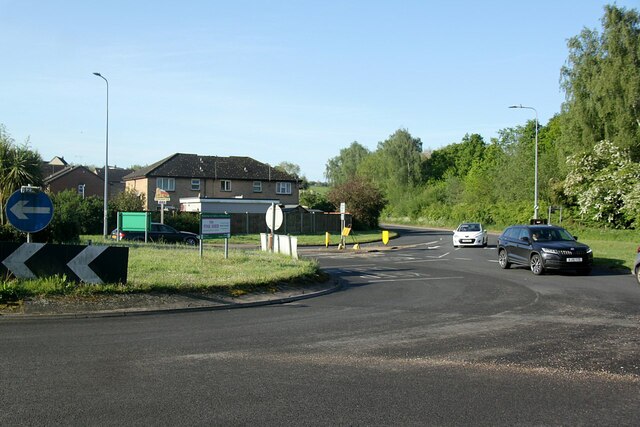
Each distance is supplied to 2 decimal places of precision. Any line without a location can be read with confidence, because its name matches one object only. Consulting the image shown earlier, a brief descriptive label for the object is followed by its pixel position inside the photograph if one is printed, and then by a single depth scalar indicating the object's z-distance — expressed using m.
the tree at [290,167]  160.68
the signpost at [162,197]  34.34
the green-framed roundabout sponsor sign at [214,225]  17.79
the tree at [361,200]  61.62
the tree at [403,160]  97.50
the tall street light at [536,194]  39.81
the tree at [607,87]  42.69
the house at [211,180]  59.47
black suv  18.67
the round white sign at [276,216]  20.13
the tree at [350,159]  129.75
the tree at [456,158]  108.00
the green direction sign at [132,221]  30.27
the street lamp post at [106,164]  35.23
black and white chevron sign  11.42
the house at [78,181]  74.88
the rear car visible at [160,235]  30.45
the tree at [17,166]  24.66
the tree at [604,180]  30.69
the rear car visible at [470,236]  36.28
